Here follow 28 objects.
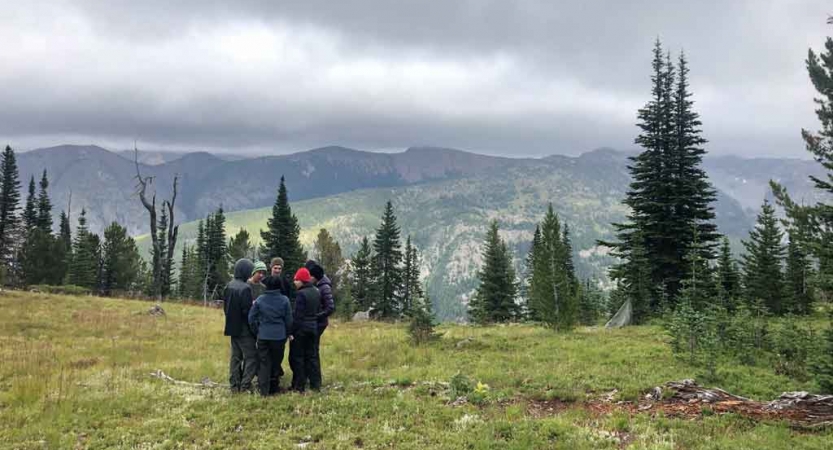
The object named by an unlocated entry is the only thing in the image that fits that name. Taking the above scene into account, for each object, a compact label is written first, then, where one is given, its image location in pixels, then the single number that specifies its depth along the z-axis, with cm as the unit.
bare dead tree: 4459
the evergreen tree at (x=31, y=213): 8224
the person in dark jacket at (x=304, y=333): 1191
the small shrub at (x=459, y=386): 1146
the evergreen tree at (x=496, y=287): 5547
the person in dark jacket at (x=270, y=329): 1147
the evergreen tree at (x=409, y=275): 6769
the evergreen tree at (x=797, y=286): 2894
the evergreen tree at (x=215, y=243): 7544
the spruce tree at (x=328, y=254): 7269
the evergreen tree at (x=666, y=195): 3231
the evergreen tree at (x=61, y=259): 6178
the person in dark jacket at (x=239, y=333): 1173
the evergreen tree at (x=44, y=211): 8288
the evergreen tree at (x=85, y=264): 6969
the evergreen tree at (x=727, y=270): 2691
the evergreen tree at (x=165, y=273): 6339
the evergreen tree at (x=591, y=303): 5319
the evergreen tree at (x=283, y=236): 5888
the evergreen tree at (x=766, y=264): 3033
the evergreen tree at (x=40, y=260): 5928
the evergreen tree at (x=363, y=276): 6694
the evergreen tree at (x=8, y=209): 7394
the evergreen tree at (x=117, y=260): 7006
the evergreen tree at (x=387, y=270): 6412
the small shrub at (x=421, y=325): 1950
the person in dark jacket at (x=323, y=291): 1244
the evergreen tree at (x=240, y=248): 7181
